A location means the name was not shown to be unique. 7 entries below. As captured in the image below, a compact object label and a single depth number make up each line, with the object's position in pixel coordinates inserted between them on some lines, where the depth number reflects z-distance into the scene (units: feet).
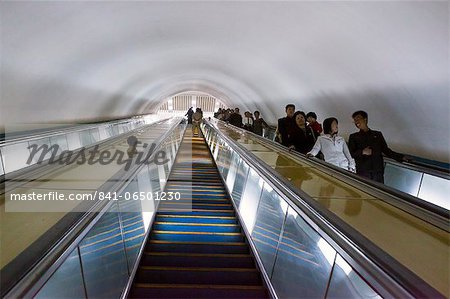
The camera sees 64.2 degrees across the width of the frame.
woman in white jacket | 15.93
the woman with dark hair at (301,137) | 20.36
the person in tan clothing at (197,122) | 57.04
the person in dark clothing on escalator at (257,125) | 38.36
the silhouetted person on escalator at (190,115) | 73.15
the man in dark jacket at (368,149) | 15.58
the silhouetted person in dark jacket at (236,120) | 47.55
